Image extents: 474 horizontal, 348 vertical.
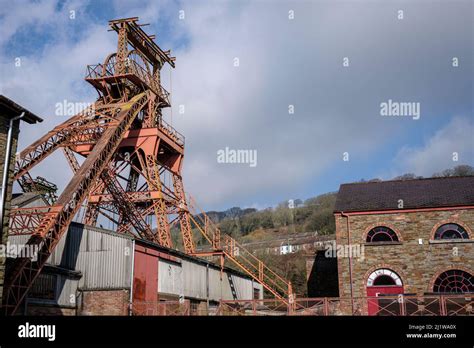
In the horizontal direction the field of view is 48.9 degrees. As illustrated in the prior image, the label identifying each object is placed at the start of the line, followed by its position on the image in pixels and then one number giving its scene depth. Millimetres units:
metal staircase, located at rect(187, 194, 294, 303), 27269
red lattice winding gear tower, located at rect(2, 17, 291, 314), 24984
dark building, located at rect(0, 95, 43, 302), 13312
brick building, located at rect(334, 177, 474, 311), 22016
